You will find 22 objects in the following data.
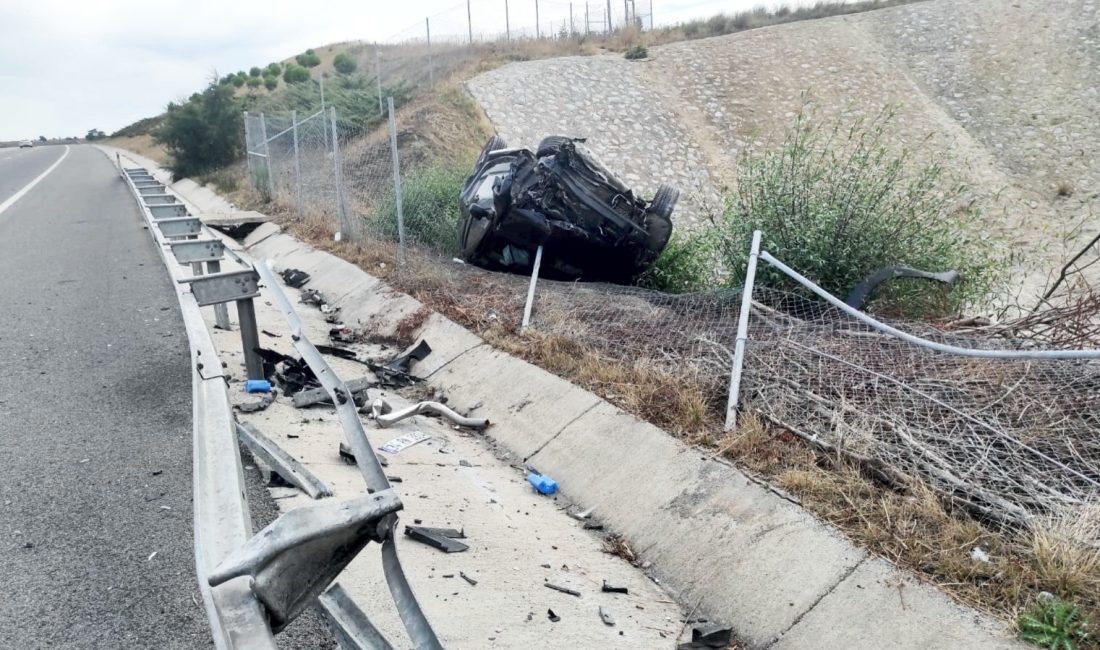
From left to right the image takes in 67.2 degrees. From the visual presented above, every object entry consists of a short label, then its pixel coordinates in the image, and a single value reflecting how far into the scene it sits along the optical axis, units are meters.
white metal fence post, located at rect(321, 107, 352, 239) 12.30
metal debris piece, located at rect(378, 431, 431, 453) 5.77
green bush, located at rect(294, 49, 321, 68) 54.13
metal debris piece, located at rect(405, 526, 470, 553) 4.35
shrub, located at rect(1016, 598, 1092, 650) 3.13
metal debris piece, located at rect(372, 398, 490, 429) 6.27
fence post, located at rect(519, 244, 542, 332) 7.56
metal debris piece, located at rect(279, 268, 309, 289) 11.25
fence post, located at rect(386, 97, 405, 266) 10.07
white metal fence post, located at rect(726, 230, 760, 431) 5.19
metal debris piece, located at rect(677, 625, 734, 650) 3.73
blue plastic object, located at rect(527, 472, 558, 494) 5.38
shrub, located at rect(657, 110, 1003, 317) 7.37
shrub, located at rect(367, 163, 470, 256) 11.33
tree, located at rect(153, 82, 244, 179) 24.62
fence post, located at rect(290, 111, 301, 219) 14.71
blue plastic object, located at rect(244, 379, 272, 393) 5.96
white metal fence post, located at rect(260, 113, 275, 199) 17.17
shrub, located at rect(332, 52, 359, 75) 43.41
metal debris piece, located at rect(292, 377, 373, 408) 6.06
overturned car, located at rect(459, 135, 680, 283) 8.83
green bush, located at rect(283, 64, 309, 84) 48.07
